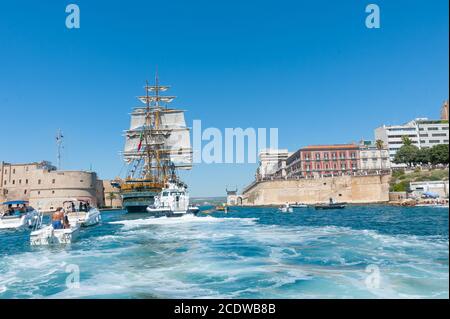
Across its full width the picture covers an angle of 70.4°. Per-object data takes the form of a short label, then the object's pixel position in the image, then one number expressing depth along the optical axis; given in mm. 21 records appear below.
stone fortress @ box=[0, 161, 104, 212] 100500
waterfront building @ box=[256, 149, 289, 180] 173788
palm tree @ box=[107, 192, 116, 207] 122975
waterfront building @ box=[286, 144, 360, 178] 118312
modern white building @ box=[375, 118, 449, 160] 116812
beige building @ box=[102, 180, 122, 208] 123438
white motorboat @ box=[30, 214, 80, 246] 23406
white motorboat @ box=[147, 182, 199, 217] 50062
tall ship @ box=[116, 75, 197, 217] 72625
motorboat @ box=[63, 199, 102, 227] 38166
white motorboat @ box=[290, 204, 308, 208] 91750
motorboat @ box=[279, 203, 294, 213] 73219
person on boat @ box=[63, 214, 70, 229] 25844
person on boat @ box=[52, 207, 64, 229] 25127
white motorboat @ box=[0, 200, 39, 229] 39312
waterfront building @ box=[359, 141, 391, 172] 116562
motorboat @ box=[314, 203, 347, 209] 79125
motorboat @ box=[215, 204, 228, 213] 89212
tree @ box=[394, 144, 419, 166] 95062
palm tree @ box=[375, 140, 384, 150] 116500
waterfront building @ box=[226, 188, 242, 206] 148625
